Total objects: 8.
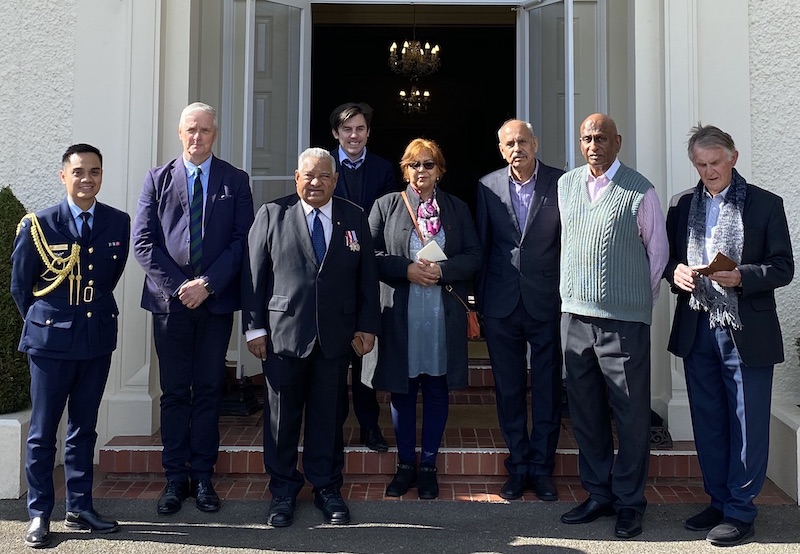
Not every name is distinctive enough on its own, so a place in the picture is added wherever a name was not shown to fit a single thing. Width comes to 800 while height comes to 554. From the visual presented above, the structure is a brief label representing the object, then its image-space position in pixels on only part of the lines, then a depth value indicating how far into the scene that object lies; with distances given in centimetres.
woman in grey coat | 371
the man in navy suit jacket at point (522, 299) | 374
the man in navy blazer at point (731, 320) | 332
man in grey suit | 345
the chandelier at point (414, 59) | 955
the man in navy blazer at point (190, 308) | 363
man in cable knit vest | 338
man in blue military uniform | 332
